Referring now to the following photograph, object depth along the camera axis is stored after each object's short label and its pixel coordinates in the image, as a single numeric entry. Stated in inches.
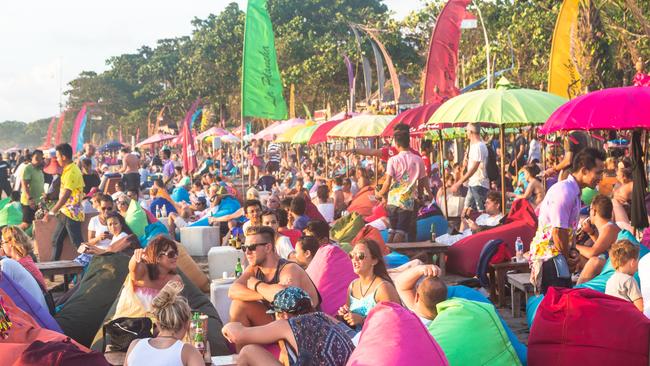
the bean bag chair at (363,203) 563.2
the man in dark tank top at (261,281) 250.7
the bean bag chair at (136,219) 451.2
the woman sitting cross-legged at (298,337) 191.3
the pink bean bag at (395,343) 185.2
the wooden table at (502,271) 359.9
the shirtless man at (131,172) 724.0
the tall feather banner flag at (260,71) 500.4
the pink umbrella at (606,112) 347.6
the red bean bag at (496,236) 421.1
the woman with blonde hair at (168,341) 188.1
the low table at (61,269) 394.0
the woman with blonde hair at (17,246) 322.7
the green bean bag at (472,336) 212.1
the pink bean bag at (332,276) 297.1
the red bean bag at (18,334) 201.3
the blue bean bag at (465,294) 244.2
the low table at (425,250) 426.0
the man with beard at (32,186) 558.3
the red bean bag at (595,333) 213.5
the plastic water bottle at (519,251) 369.1
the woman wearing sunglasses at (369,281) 246.8
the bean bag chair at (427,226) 490.3
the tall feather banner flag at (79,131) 1579.7
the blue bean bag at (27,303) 270.1
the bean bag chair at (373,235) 378.7
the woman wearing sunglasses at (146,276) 265.7
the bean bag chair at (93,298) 302.2
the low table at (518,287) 319.6
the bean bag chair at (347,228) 454.0
